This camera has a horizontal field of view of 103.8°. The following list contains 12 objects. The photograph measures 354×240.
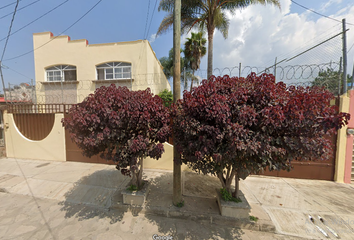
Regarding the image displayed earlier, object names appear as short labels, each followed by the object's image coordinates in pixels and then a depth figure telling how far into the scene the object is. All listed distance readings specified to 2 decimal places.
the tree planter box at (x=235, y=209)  2.74
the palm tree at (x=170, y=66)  18.12
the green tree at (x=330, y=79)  3.85
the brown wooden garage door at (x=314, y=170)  4.33
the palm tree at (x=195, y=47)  12.55
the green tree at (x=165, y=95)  11.66
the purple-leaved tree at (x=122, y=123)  2.53
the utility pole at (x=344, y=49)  3.59
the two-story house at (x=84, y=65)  9.17
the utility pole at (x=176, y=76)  2.88
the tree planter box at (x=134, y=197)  3.10
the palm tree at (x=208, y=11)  6.67
